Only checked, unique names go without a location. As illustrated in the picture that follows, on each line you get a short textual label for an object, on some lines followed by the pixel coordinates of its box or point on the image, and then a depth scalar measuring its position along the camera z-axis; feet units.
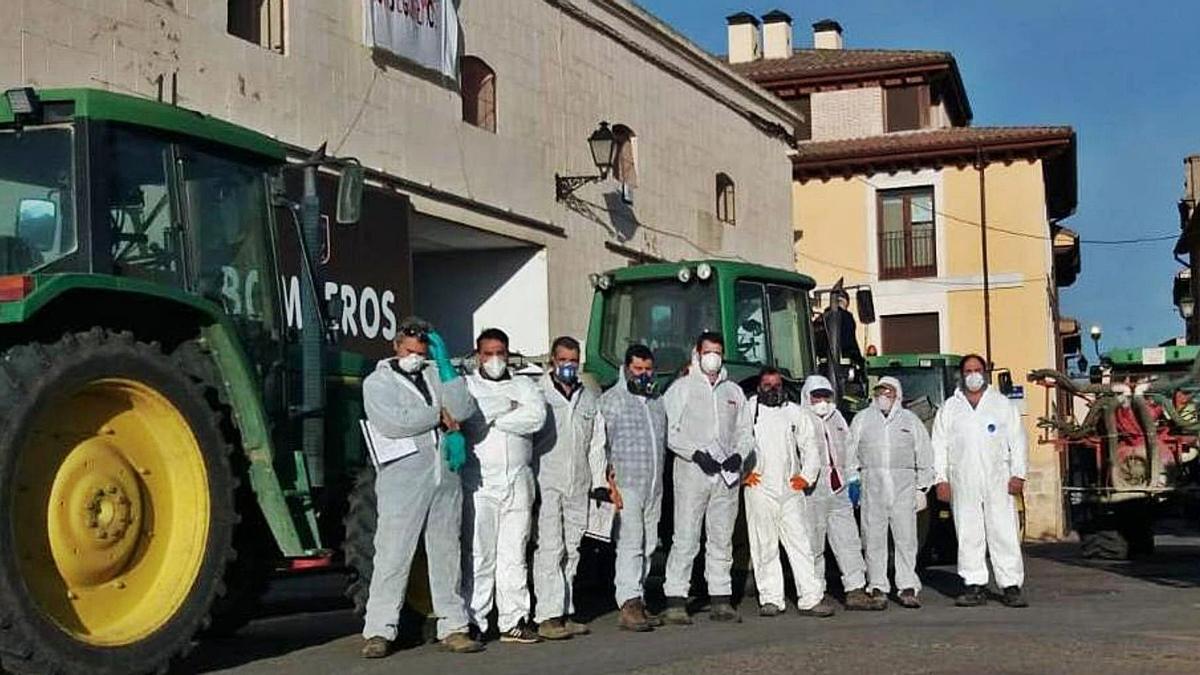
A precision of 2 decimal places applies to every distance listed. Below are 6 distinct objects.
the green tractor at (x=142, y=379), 25.08
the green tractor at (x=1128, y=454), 55.06
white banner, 59.41
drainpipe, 123.75
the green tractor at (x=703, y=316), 43.80
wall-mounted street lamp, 72.54
